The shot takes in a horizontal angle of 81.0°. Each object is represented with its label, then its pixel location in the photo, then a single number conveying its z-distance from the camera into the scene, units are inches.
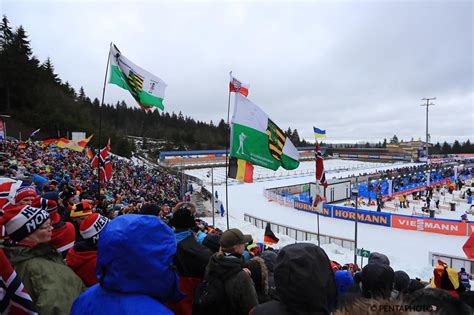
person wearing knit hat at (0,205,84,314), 73.1
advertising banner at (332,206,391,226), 740.0
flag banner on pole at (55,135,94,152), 633.6
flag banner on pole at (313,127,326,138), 373.2
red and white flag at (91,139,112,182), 392.0
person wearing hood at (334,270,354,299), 125.5
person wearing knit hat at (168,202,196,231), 117.8
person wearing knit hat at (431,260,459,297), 116.3
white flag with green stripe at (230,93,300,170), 326.6
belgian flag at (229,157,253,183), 327.6
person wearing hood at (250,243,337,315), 57.3
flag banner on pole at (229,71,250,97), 337.7
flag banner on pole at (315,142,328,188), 374.3
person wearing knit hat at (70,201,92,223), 144.6
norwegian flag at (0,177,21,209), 155.5
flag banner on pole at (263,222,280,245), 412.8
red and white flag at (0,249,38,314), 62.6
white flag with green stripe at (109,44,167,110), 343.3
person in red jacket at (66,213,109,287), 94.7
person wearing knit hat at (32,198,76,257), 106.8
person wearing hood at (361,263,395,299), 106.3
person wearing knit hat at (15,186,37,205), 147.8
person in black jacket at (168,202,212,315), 100.0
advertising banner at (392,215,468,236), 645.3
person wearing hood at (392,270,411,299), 130.3
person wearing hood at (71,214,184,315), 53.4
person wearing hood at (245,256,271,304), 101.8
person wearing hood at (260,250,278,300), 103.7
